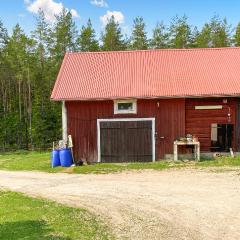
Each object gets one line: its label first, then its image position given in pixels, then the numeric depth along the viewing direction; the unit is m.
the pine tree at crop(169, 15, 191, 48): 29.63
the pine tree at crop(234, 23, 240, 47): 30.41
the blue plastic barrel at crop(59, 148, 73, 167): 12.55
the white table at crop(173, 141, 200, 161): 12.48
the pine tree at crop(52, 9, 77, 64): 27.68
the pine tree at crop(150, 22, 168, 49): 30.37
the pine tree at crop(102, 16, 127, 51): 29.97
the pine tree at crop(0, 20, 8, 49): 28.28
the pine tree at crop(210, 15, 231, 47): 30.31
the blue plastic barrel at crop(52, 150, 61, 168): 12.63
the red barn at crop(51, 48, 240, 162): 13.01
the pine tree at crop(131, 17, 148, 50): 30.81
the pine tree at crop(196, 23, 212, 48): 29.56
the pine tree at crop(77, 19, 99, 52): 28.28
